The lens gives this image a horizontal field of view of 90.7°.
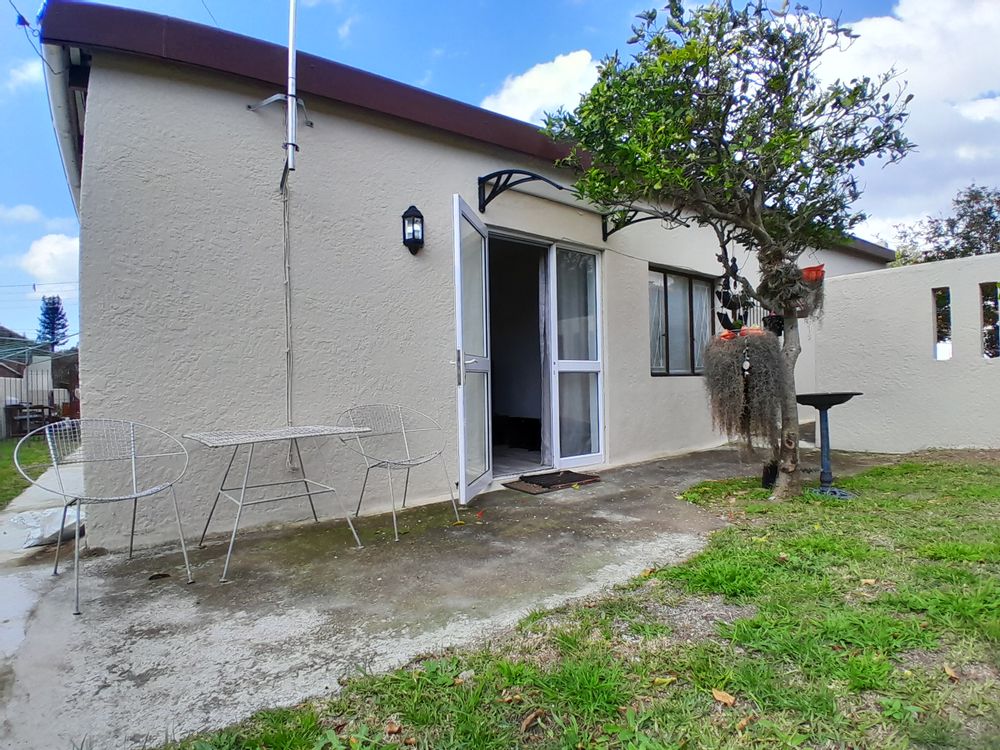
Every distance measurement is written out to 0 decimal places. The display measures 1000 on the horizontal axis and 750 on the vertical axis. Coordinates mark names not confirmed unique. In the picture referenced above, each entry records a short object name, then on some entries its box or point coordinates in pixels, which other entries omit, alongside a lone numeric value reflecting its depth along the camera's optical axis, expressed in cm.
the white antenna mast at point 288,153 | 299
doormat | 420
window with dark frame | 588
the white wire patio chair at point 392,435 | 354
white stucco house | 288
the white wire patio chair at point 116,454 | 259
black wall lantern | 377
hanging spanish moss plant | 349
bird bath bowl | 353
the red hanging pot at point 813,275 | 366
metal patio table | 247
